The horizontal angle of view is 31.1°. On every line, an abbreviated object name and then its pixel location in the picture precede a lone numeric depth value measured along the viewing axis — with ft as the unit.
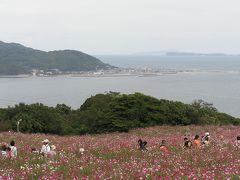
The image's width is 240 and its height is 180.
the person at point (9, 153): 49.25
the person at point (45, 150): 50.88
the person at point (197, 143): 58.06
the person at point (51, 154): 49.62
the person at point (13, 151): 50.38
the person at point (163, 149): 53.90
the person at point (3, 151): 50.68
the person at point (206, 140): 60.76
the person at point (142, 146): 54.95
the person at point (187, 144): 57.57
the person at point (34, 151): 53.62
